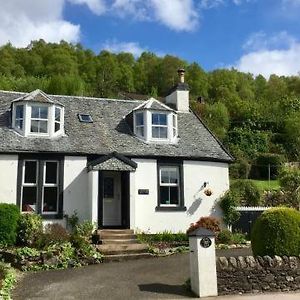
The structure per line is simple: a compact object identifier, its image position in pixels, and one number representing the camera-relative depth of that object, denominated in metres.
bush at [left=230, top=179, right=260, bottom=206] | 20.15
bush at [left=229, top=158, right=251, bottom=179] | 29.69
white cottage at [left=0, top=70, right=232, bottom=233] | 15.02
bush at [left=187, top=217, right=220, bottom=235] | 15.46
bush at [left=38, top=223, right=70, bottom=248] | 12.89
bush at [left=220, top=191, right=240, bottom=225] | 16.65
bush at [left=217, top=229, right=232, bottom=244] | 15.23
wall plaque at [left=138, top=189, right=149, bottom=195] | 15.91
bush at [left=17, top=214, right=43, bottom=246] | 13.16
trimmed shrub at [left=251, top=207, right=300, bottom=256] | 9.62
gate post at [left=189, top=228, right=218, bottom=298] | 8.62
